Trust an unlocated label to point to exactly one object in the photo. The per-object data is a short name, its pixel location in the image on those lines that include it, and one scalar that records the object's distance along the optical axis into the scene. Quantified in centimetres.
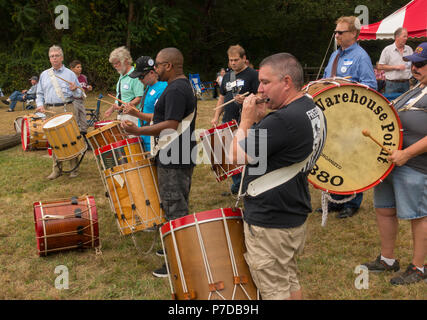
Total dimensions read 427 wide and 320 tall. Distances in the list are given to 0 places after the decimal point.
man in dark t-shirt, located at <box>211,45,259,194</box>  559
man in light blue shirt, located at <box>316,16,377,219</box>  452
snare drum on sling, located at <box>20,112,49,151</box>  891
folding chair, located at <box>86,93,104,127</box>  1101
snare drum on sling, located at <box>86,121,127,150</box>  495
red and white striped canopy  1068
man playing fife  224
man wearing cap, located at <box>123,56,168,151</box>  422
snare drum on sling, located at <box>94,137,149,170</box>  432
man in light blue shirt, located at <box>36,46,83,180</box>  694
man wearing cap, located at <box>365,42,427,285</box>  329
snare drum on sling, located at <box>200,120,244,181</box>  517
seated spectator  1534
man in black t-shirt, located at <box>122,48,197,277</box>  345
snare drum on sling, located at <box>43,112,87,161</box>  625
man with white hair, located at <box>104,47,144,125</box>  551
